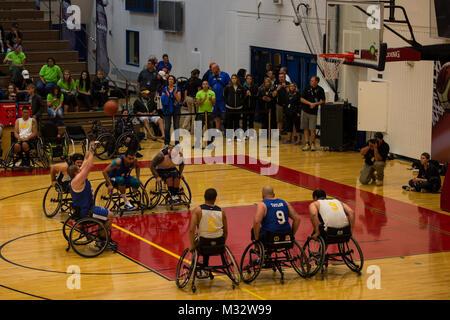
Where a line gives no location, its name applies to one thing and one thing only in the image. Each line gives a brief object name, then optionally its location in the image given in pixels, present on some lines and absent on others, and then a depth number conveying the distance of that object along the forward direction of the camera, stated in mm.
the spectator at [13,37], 22998
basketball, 17516
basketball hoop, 17831
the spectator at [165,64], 24320
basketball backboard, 15821
